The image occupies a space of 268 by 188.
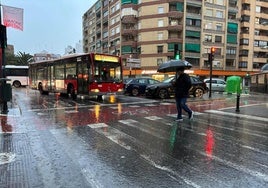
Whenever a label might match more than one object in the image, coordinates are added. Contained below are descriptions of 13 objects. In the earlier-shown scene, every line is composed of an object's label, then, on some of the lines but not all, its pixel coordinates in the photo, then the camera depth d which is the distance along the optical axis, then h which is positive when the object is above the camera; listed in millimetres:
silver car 20887 -194
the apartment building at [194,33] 37808 +10899
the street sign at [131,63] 19965 +2182
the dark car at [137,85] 15426 -164
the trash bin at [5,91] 7923 -366
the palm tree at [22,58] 56698 +7473
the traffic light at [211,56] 13404 +1985
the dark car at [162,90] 13052 -431
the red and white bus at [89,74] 11723 +556
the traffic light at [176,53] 12706 +2080
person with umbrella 6814 -221
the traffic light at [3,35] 8866 +2302
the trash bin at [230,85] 17069 -82
